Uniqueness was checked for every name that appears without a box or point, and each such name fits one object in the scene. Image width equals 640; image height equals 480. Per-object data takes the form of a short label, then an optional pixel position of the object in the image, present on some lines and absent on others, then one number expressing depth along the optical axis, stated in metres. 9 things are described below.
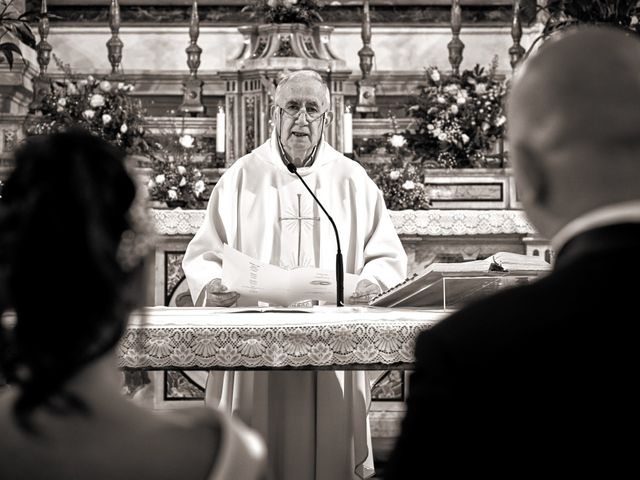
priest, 4.90
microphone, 4.37
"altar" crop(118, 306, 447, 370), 3.78
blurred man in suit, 1.35
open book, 3.80
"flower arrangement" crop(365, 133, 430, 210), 7.20
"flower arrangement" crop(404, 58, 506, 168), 7.84
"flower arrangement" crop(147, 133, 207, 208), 7.14
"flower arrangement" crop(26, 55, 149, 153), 7.64
